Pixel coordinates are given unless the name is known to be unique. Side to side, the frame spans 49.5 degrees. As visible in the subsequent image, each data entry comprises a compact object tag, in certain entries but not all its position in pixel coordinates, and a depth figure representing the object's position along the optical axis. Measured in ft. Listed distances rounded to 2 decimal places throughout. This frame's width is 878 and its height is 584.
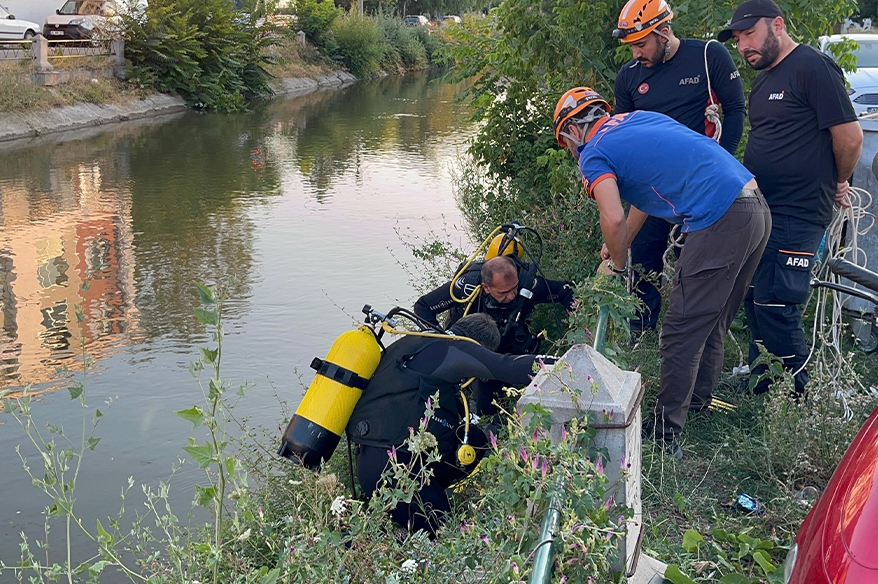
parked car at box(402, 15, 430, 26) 182.21
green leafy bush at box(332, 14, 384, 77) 126.52
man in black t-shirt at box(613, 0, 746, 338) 16.58
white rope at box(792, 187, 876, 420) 13.50
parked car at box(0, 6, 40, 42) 72.47
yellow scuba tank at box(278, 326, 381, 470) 12.44
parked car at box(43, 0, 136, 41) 79.25
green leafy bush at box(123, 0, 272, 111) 79.97
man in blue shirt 12.90
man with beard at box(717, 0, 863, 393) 14.25
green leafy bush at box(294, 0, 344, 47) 123.13
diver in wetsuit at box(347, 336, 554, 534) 12.53
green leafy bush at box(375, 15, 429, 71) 145.28
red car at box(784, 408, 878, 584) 5.76
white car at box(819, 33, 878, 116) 33.47
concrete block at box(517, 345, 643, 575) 8.22
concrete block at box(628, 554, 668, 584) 9.03
